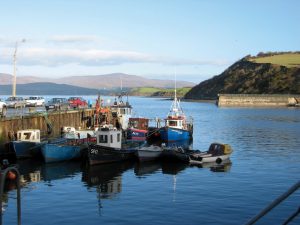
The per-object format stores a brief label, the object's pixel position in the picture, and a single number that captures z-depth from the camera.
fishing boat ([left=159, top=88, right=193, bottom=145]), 61.34
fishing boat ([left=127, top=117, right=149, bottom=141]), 60.41
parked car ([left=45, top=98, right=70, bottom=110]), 73.32
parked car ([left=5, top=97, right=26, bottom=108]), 76.44
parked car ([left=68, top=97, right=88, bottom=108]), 81.83
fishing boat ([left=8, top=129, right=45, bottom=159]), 46.28
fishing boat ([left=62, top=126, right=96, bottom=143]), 52.71
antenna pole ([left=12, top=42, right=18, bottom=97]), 65.66
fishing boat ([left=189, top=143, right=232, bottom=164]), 45.25
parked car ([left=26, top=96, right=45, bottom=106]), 86.63
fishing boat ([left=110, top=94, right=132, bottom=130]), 68.94
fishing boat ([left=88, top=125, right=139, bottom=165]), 43.66
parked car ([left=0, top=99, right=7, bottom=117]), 52.34
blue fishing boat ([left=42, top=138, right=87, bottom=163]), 44.81
